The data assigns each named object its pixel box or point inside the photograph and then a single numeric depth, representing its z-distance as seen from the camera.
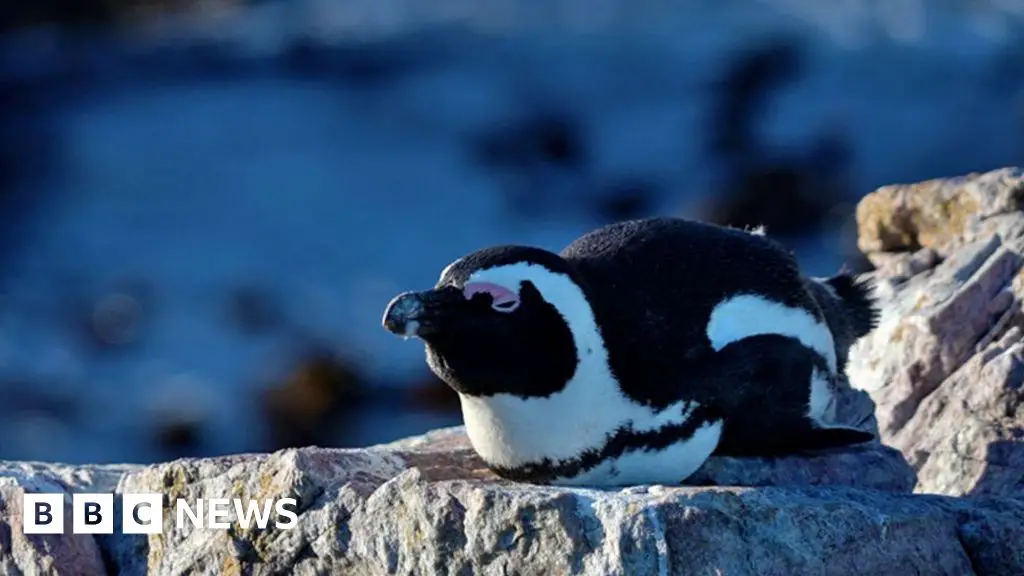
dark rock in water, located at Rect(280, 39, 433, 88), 19.72
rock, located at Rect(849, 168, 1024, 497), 7.93
